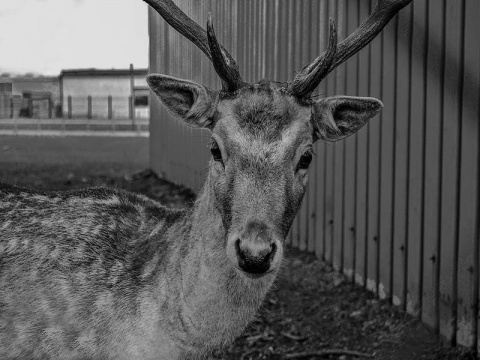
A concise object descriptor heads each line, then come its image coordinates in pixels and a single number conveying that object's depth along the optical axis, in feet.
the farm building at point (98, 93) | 140.56
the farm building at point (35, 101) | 140.15
